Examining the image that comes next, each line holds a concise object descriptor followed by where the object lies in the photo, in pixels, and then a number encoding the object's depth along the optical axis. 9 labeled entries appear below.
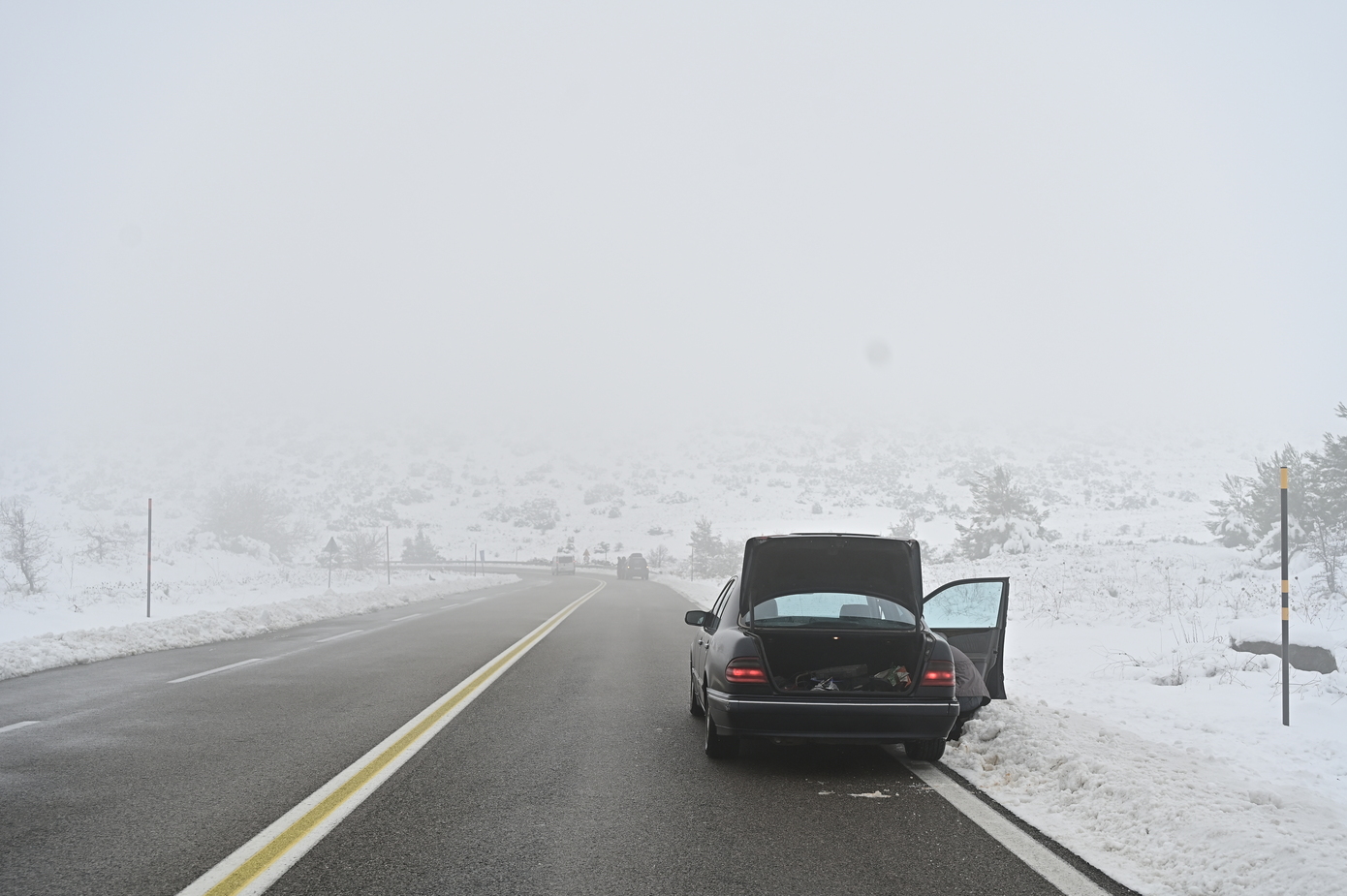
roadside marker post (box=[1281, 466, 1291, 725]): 8.35
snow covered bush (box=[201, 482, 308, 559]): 71.56
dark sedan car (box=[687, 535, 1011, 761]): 6.17
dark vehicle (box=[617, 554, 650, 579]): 63.44
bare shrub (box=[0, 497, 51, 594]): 32.56
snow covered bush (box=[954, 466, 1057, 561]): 43.12
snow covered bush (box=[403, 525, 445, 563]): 103.75
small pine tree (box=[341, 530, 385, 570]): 76.69
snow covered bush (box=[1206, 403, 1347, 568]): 28.05
